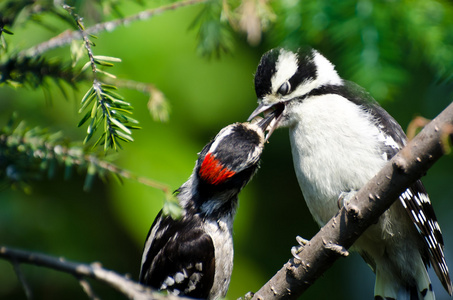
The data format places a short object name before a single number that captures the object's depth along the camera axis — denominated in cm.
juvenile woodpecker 466
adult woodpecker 453
